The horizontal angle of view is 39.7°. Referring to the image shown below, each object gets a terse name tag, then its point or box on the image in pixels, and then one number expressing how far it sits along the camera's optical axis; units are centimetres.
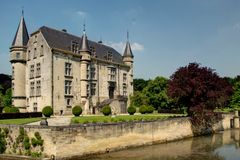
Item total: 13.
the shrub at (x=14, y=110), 4172
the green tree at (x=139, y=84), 9036
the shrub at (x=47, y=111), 3872
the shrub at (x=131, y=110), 4494
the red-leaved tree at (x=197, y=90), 3544
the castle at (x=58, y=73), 4428
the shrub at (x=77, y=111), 4028
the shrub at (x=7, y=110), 4149
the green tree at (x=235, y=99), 5859
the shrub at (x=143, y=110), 4859
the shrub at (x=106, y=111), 4184
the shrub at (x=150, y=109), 4912
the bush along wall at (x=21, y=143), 2148
